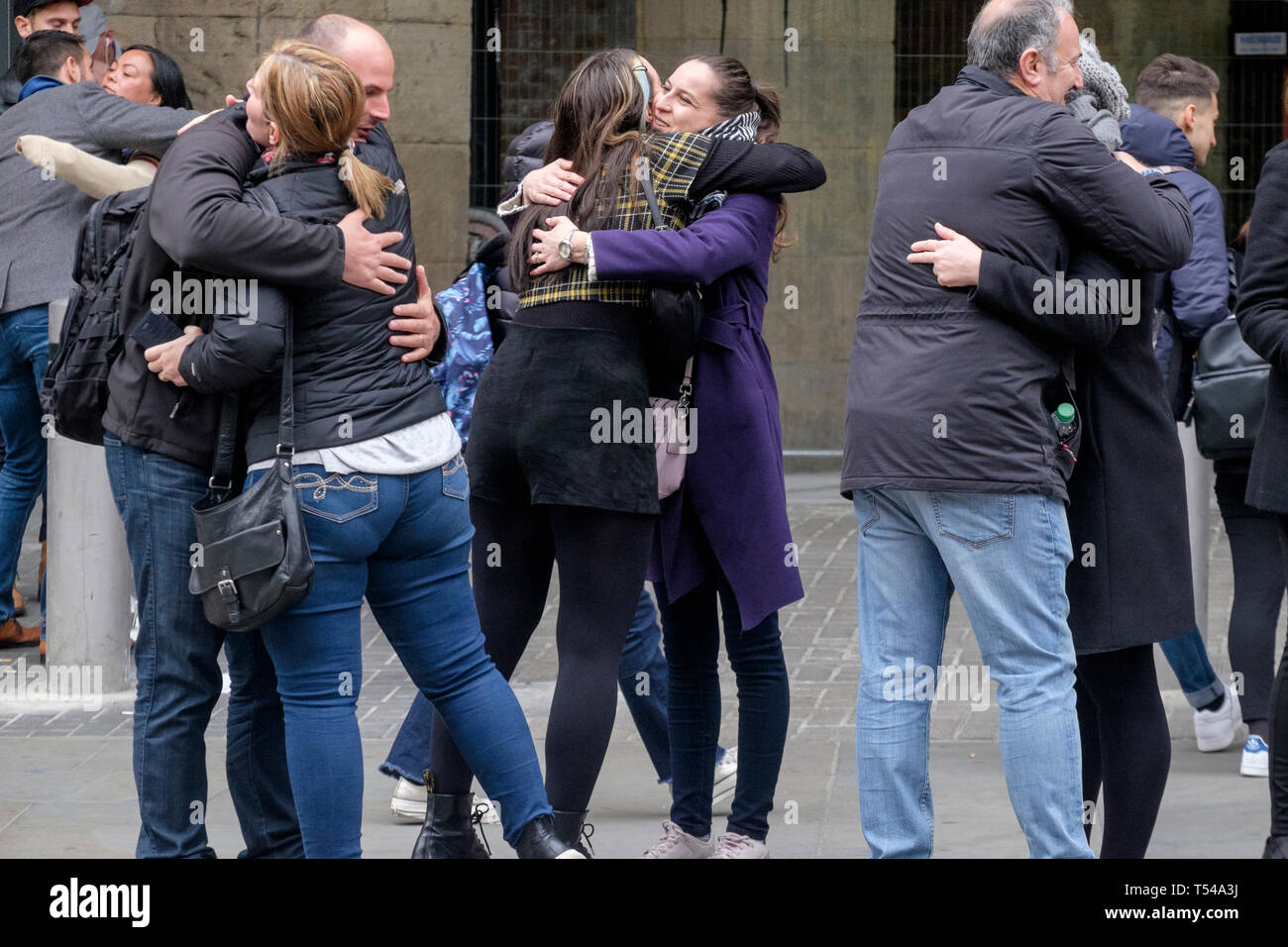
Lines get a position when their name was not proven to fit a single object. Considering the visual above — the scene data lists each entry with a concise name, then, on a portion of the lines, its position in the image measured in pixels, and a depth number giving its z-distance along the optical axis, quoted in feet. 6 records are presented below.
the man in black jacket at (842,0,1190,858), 23.94
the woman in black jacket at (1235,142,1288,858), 27.12
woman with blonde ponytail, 23.93
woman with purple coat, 28.81
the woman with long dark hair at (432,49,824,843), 26.55
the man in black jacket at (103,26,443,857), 24.16
